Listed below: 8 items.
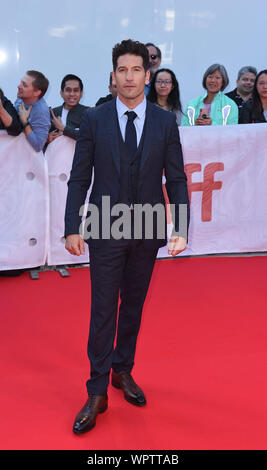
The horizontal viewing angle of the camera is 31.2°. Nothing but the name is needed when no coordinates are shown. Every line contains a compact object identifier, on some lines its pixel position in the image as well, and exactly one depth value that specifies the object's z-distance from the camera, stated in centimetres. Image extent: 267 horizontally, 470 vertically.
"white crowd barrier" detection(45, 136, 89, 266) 462
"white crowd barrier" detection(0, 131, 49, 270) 442
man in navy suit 211
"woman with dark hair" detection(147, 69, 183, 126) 505
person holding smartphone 522
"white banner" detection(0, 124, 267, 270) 447
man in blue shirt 439
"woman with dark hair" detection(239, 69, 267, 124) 505
